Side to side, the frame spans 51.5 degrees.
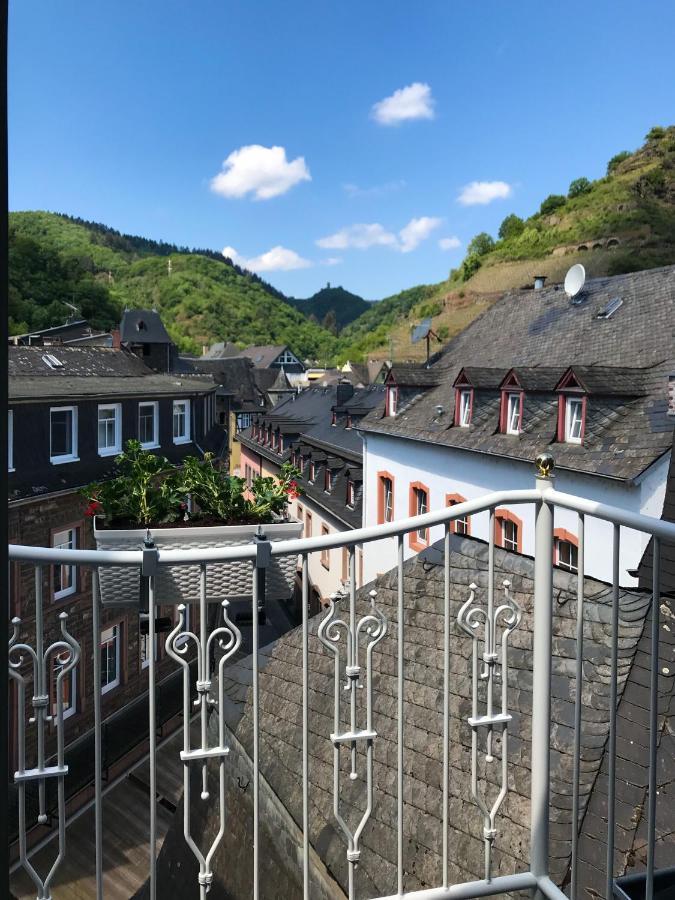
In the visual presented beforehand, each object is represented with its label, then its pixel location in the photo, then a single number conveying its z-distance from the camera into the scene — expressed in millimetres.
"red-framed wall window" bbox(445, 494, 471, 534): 13922
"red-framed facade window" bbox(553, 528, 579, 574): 10648
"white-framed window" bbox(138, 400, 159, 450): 16109
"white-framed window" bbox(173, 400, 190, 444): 17297
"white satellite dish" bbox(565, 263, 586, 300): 16875
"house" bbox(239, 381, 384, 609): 19484
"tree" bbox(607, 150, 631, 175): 84625
